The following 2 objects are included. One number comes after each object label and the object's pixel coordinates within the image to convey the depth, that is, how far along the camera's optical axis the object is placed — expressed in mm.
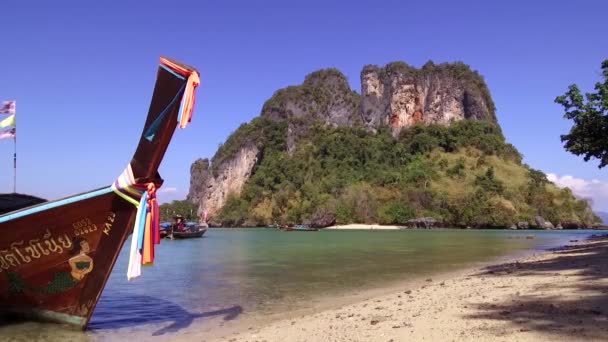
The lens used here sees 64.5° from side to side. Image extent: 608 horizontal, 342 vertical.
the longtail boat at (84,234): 8086
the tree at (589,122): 22000
